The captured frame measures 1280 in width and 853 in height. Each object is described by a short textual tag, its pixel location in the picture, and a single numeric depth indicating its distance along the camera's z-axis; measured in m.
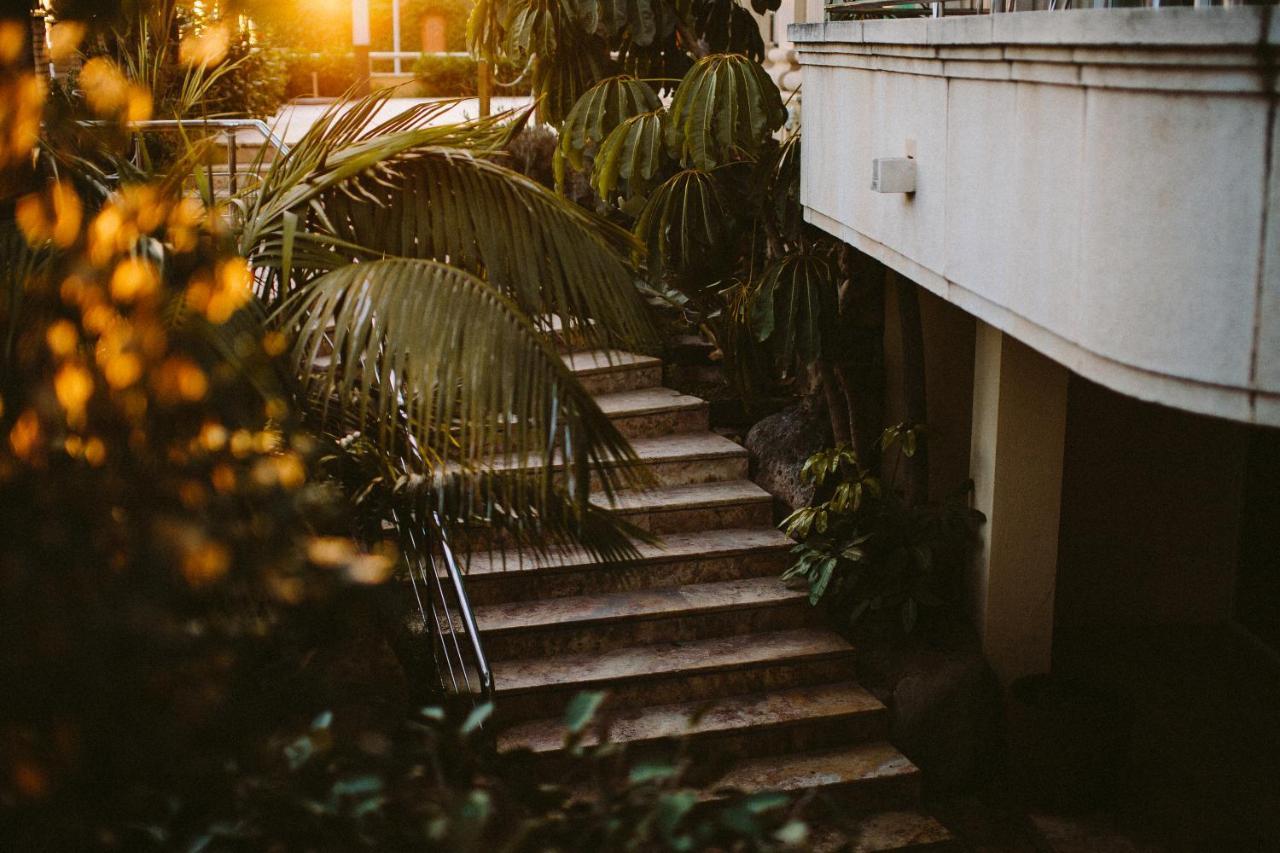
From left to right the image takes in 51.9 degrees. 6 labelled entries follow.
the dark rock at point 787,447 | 8.67
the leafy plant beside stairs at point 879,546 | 7.30
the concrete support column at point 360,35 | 17.97
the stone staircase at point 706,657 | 6.98
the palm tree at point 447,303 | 3.94
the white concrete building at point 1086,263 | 3.34
